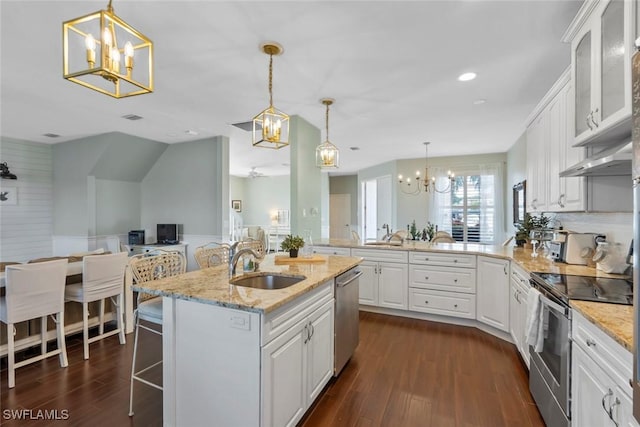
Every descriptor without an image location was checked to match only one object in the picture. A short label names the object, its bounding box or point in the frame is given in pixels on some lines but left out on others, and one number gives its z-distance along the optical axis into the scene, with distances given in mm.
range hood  1551
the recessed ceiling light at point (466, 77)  2928
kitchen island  1499
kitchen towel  1882
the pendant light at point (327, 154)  3516
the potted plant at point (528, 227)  3459
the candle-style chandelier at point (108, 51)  1351
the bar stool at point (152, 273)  2025
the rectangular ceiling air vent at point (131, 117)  4270
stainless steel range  1579
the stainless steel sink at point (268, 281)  2148
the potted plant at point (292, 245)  2809
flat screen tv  5801
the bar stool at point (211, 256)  2743
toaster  2477
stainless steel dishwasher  2396
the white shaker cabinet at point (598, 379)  1100
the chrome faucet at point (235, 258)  1988
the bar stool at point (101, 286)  2855
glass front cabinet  1497
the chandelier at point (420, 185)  7105
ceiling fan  9180
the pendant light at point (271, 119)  2428
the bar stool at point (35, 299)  2367
